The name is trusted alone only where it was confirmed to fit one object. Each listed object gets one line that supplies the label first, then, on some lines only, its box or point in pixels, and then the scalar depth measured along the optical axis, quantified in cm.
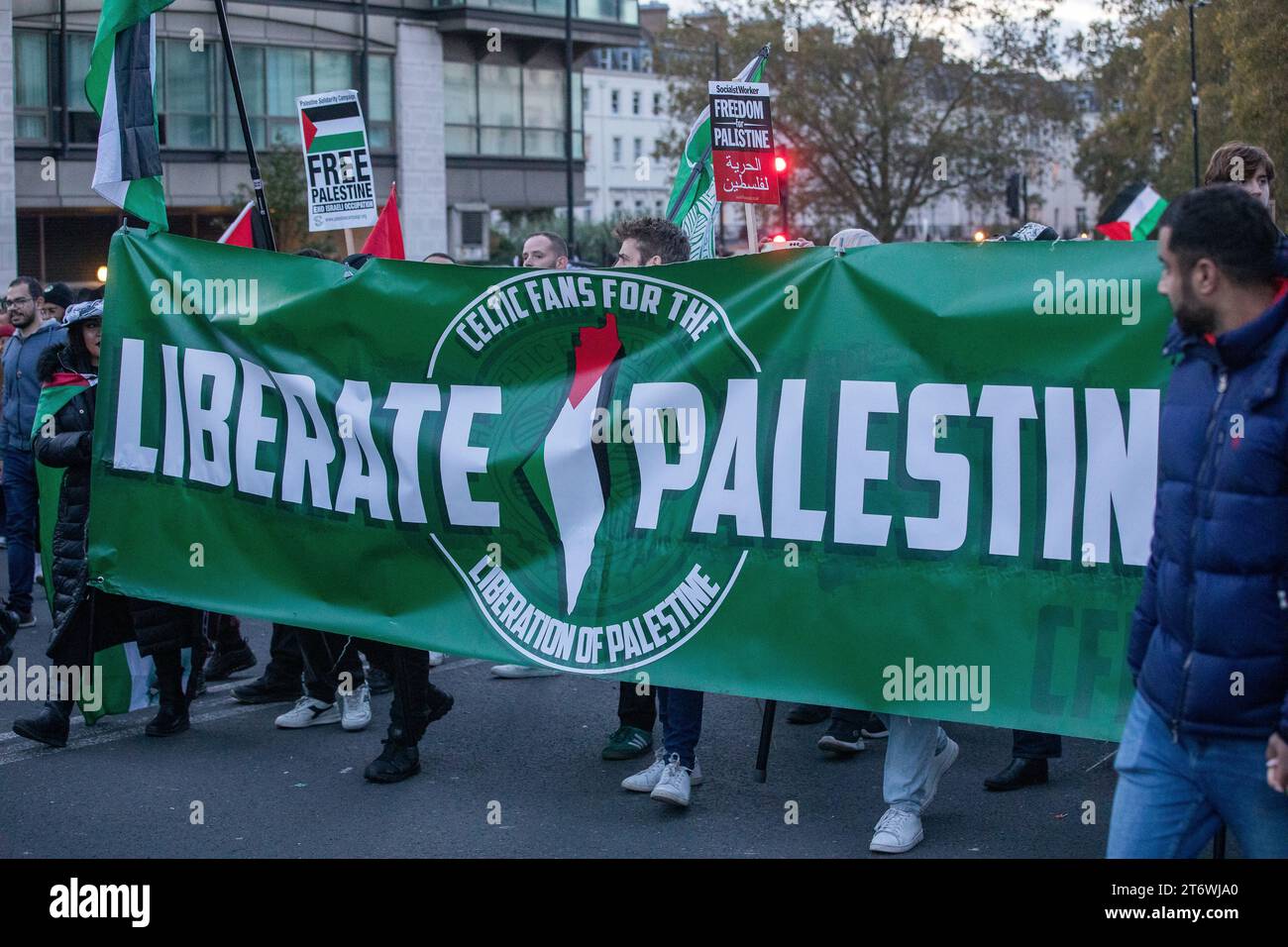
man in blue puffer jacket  307
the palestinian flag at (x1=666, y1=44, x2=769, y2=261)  958
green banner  475
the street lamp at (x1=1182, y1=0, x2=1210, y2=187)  2767
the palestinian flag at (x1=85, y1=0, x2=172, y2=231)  671
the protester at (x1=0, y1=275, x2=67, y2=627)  950
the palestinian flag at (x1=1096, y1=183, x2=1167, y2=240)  1321
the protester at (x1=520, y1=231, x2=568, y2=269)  675
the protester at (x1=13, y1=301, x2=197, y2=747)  658
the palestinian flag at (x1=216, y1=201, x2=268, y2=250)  918
